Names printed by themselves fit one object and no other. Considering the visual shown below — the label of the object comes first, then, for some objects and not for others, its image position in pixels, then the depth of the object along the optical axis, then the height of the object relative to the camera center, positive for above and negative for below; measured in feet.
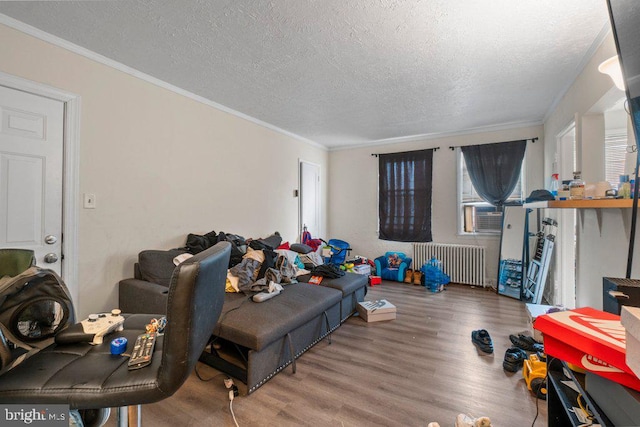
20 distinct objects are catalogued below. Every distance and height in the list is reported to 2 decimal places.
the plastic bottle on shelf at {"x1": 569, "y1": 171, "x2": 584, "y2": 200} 5.61 +0.57
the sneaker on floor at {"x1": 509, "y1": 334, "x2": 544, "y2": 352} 7.53 -3.61
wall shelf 4.53 +0.27
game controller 3.40 -1.52
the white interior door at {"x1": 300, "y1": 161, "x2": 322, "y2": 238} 16.33 +1.14
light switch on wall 7.37 +0.35
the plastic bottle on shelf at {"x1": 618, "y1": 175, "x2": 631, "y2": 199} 4.72 +0.53
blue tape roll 3.24 -1.59
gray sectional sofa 6.07 -2.61
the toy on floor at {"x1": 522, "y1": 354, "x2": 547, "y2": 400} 5.85 -3.52
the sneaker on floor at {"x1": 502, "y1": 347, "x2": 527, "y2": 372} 6.79 -3.65
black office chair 2.63 -1.68
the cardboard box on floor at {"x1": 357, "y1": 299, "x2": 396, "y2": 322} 9.80 -3.50
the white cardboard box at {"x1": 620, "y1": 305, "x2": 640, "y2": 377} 1.86 -0.83
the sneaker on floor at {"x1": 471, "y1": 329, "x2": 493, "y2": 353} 7.65 -3.63
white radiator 14.24 -2.35
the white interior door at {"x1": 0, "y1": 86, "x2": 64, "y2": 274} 6.13 +0.94
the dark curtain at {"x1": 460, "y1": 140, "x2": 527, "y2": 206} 13.48 +2.53
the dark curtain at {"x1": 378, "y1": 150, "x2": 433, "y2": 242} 15.70 +1.22
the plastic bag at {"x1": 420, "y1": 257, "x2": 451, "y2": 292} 13.75 -3.13
